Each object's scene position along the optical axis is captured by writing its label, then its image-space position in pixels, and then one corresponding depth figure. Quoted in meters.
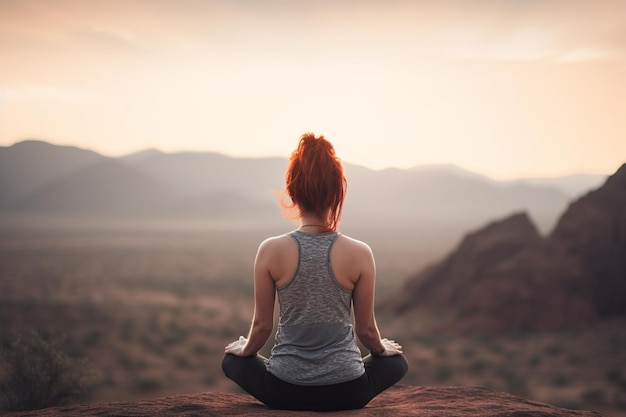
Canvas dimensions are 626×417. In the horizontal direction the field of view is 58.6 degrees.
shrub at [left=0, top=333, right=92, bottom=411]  6.41
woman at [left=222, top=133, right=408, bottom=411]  3.36
